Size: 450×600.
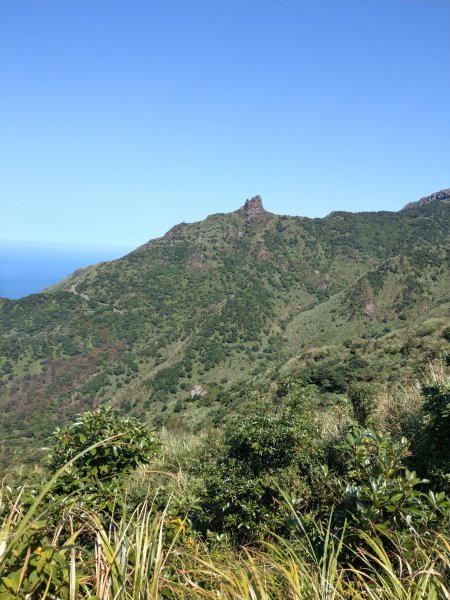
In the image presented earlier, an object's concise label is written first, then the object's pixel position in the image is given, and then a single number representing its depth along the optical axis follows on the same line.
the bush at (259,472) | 5.77
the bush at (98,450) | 5.26
